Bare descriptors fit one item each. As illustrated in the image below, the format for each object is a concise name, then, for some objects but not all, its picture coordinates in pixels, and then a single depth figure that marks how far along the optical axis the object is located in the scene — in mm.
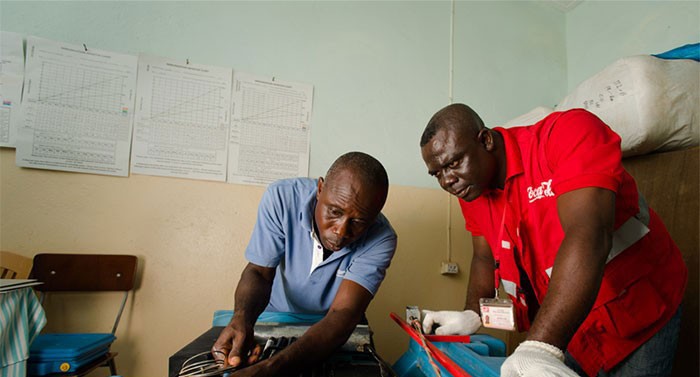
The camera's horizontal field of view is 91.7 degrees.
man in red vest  693
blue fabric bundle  1358
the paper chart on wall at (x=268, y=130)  1812
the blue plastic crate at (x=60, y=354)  1220
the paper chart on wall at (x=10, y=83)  1521
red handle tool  655
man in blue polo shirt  895
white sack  1265
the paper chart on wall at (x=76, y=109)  1559
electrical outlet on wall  2006
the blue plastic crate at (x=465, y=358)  739
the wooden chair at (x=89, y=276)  1416
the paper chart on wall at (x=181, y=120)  1694
